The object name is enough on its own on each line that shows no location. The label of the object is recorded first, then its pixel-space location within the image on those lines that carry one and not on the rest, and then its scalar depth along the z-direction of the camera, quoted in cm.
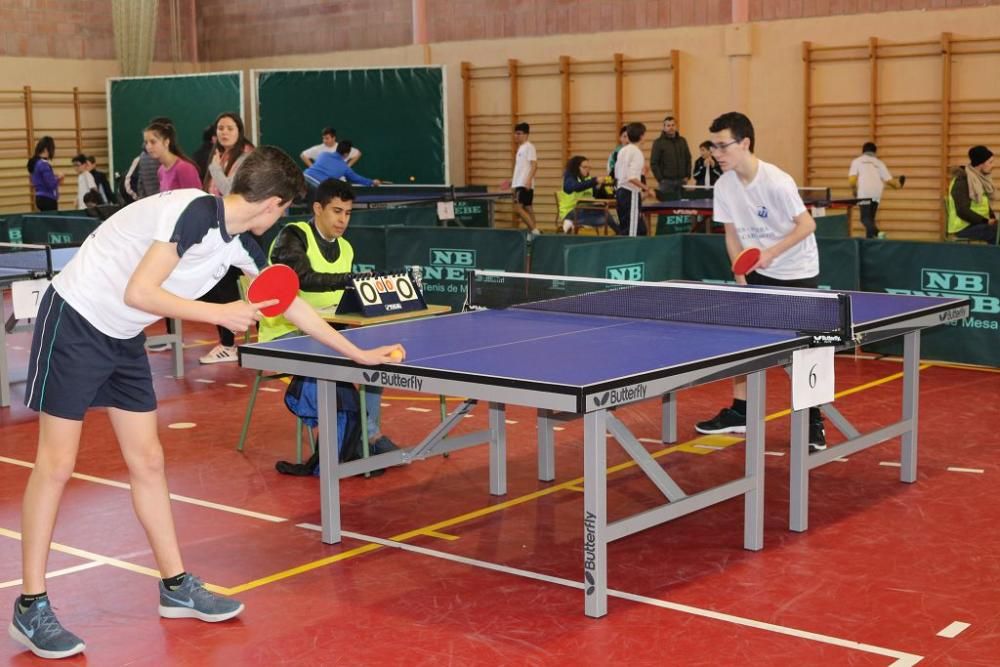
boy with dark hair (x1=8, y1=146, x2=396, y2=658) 369
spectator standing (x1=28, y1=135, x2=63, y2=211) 1500
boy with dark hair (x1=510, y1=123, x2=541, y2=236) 1625
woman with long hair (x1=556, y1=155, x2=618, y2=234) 1484
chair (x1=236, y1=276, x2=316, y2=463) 620
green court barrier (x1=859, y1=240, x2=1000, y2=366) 852
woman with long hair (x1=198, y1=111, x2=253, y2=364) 859
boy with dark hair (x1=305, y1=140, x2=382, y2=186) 1330
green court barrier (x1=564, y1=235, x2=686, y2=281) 917
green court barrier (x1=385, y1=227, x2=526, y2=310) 1004
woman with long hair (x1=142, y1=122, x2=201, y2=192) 837
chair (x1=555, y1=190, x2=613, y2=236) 1509
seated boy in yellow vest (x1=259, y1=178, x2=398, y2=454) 611
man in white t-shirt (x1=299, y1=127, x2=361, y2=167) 1529
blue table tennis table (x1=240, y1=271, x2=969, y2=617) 420
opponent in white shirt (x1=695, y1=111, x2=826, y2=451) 607
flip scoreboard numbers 602
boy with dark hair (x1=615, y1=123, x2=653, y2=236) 1388
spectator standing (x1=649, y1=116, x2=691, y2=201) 1522
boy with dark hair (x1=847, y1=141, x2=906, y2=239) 1427
